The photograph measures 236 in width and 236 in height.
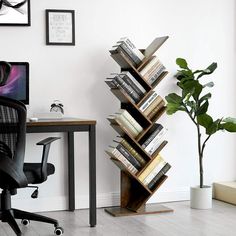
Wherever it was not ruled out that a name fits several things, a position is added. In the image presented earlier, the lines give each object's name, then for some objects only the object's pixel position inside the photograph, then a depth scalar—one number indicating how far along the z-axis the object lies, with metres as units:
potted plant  4.65
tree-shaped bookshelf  4.52
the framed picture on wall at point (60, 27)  4.69
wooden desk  3.93
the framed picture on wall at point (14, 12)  4.52
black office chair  3.47
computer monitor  4.53
